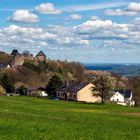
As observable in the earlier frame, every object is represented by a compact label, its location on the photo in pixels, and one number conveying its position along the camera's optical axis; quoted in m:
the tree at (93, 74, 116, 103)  109.69
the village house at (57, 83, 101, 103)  139.25
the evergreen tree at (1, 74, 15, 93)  149.95
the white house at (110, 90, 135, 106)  156.00
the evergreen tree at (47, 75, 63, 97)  144.60
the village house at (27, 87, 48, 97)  150.81
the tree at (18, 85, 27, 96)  151.04
